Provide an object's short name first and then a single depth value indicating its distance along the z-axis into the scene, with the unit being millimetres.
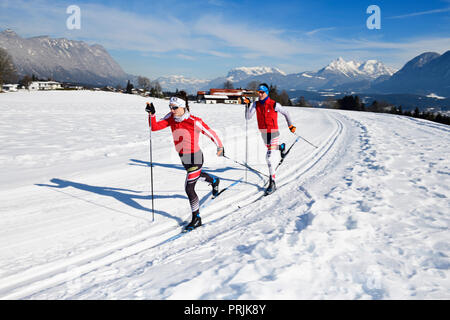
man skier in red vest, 6668
